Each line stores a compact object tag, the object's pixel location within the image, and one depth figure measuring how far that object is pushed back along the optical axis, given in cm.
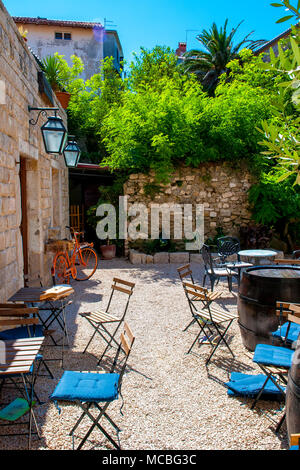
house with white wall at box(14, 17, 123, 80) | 1995
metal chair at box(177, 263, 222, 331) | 484
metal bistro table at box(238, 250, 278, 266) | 643
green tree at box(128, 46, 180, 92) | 1700
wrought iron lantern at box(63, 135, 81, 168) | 672
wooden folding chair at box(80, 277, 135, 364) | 403
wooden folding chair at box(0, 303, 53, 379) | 316
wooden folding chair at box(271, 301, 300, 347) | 342
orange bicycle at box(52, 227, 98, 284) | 709
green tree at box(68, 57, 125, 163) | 1384
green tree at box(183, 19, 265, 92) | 1783
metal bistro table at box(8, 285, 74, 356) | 397
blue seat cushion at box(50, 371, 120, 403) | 250
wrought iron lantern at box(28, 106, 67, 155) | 494
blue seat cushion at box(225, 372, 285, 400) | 320
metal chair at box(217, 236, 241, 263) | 763
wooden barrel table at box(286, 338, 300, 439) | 225
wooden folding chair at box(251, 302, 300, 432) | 288
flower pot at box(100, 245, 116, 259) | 1059
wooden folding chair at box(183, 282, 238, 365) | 408
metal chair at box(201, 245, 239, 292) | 644
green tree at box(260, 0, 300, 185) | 180
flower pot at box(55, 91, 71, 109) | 923
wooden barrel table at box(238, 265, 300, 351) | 387
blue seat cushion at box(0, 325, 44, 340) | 347
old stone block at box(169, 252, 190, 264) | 970
